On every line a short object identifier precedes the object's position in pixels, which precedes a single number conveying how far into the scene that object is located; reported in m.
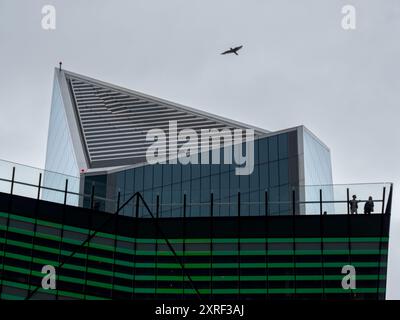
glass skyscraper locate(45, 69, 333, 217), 88.31
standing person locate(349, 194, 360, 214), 81.50
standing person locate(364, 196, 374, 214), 82.25
